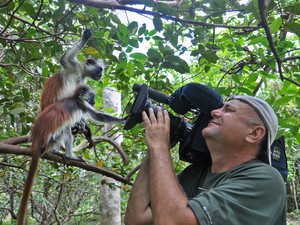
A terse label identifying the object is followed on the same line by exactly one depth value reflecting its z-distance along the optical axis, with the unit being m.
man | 1.32
